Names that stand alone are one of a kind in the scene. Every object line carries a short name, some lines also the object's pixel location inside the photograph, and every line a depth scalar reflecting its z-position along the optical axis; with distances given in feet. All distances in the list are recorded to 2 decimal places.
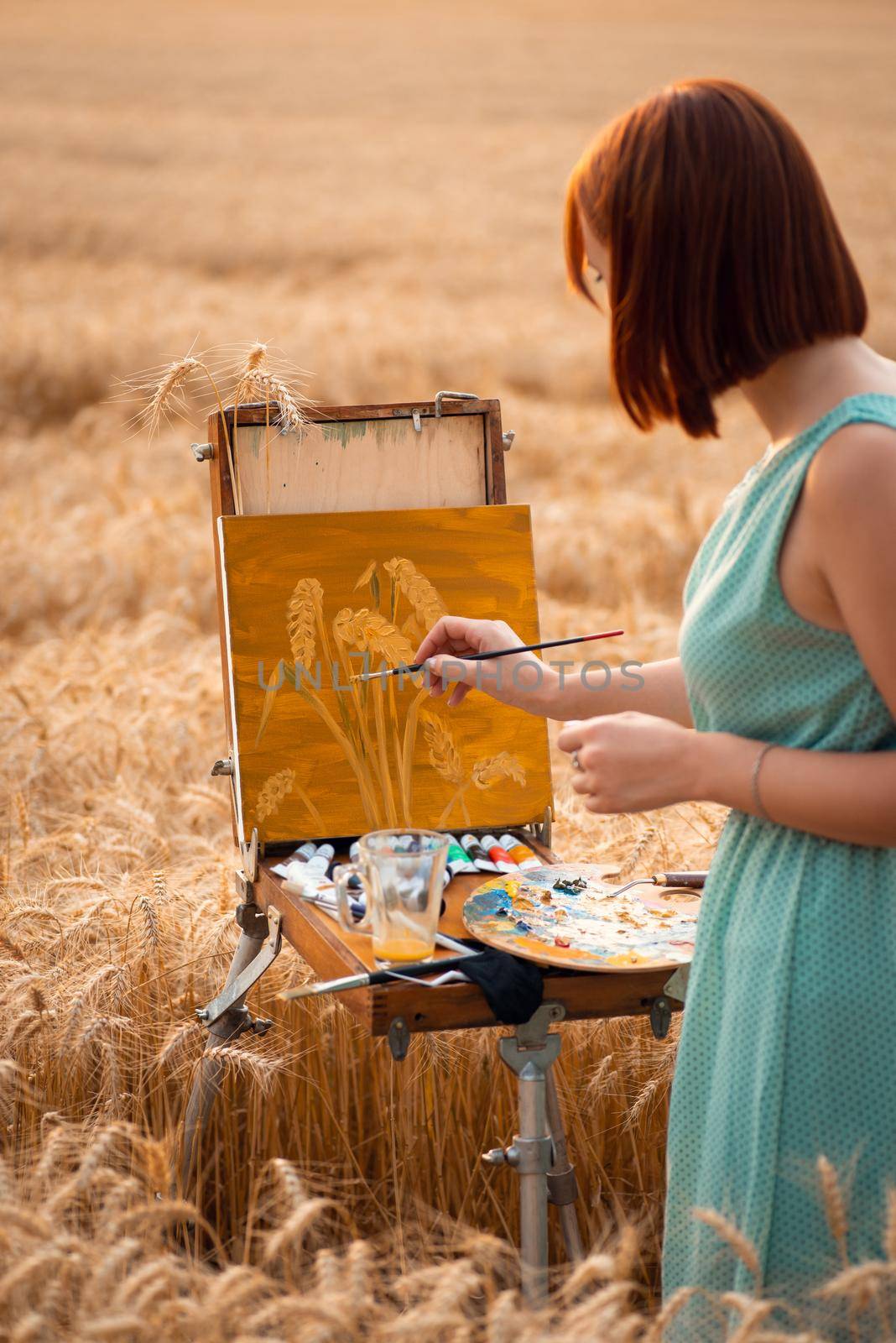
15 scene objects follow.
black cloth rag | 7.74
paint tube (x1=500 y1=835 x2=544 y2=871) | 8.66
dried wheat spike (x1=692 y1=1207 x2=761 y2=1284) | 7.11
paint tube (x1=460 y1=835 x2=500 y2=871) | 8.70
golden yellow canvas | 8.88
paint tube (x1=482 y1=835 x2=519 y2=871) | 8.71
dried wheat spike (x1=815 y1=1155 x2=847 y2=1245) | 7.09
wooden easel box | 9.08
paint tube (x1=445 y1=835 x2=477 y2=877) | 8.64
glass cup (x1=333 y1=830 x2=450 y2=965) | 7.77
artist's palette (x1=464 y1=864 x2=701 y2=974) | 7.88
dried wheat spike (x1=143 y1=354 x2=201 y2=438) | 8.97
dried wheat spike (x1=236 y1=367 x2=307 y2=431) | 9.03
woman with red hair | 7.18
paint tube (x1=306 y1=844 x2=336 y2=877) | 8.62
